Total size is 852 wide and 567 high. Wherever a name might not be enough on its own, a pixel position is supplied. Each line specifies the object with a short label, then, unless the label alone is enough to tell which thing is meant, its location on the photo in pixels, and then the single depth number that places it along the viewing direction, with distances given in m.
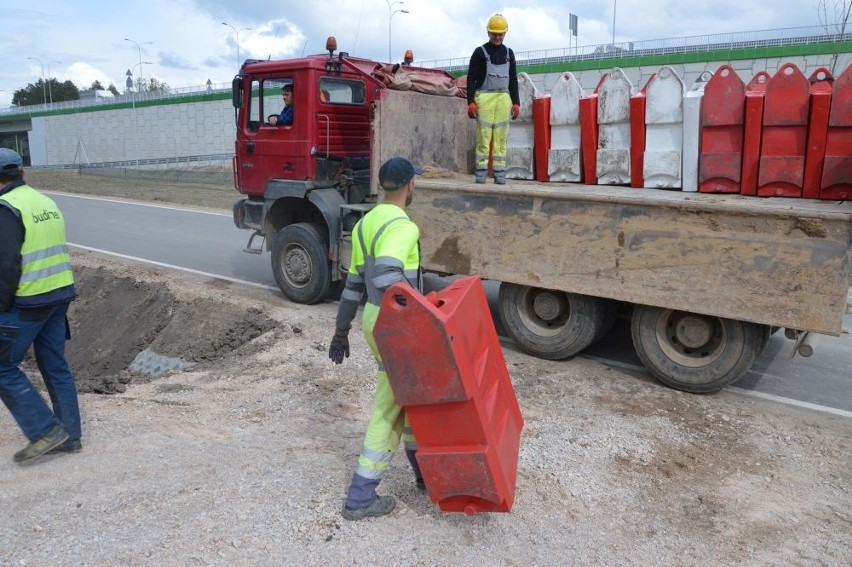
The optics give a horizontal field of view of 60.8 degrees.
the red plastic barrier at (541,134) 7.34
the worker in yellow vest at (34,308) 4.10
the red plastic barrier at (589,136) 6.94
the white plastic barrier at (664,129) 6.46
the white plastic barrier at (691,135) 6.32
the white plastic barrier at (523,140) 7.54
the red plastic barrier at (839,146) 5.60
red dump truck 5.18
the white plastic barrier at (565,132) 7.11
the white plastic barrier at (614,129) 6.77
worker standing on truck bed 7.22
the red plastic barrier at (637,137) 6.62
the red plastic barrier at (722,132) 6.11
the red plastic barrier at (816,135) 5.70
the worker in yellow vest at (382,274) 3.52
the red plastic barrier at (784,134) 5.84
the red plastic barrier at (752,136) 5.96
